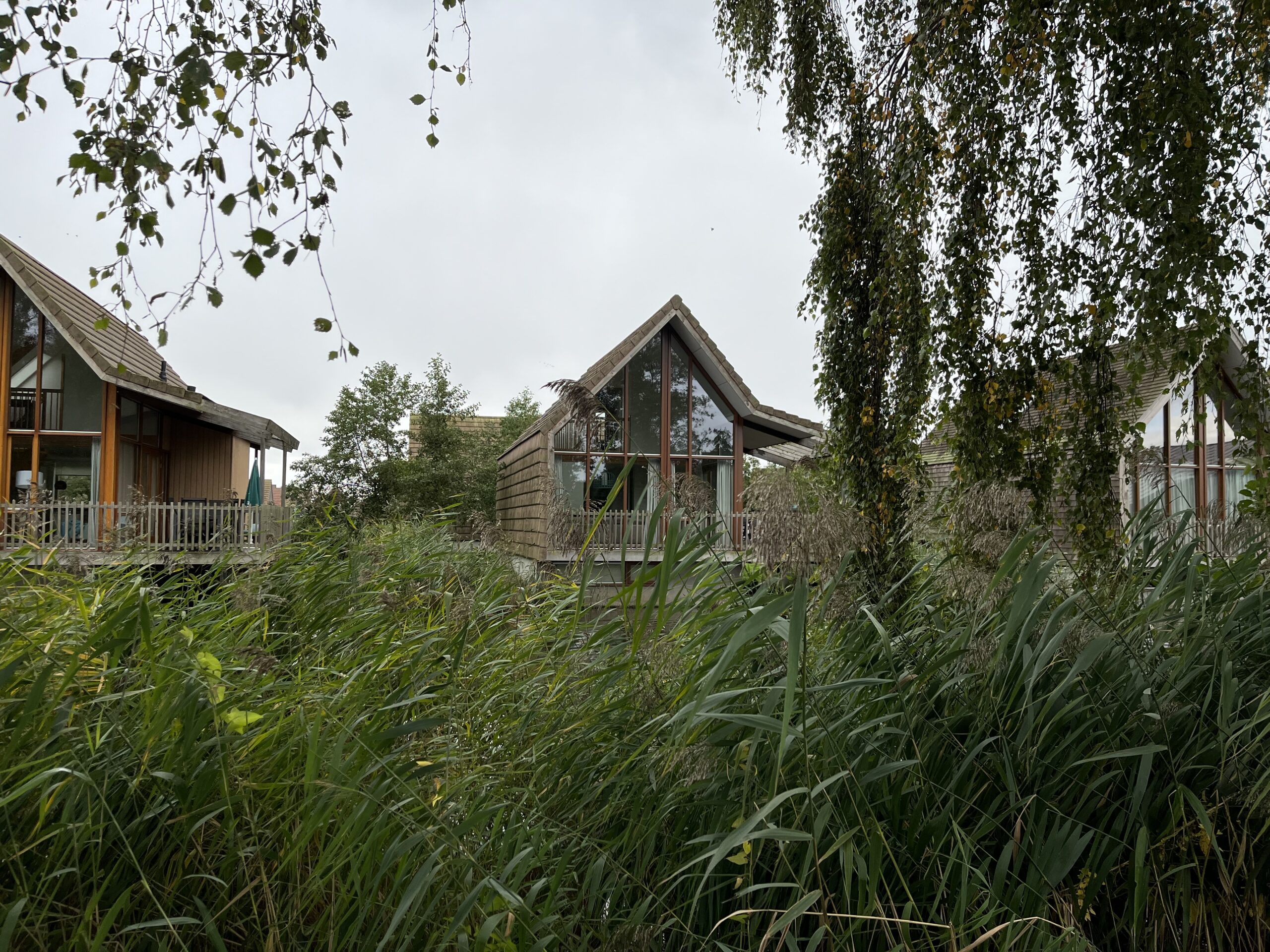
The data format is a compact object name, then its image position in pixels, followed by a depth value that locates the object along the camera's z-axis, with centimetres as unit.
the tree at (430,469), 2598
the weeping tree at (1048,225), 377
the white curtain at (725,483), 1769
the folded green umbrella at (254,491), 1611
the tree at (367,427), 2870
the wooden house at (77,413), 1464
